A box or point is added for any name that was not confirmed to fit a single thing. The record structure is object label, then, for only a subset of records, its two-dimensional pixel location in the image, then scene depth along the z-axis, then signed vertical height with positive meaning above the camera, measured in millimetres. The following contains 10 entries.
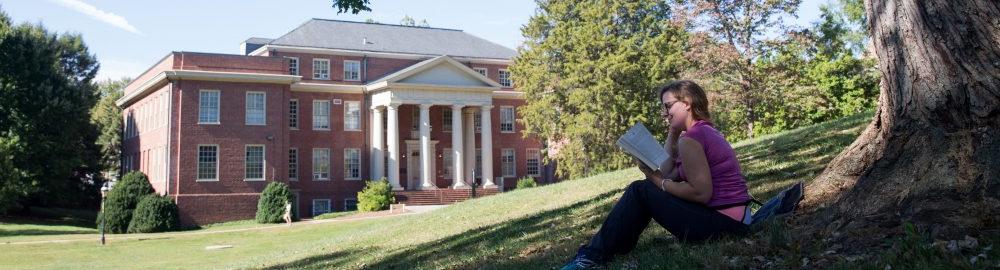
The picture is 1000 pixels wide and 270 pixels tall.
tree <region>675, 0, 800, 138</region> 34688 +6479
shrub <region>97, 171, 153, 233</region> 35062 +453
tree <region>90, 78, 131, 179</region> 55241 +5616
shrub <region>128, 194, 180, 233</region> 34281 -267
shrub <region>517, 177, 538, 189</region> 45094 +746
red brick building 38250 +4350
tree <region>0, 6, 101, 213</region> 40000 +4990
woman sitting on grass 5113 -12
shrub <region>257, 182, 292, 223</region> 36375 +133
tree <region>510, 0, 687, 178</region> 36250 +5449
